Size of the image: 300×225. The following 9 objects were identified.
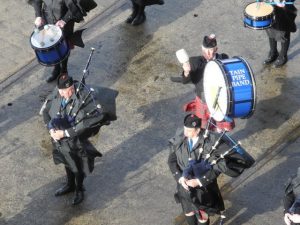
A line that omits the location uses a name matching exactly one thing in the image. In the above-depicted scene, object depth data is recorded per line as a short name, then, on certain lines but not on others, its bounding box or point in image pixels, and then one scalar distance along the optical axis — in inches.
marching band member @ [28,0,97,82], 784.3
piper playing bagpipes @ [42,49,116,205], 625.0
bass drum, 634.2
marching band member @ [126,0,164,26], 876.6
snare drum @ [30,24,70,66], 738.2
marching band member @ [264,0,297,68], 775.1
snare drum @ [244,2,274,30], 751.7
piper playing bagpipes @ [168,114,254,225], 567.2
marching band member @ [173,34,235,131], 676.7
